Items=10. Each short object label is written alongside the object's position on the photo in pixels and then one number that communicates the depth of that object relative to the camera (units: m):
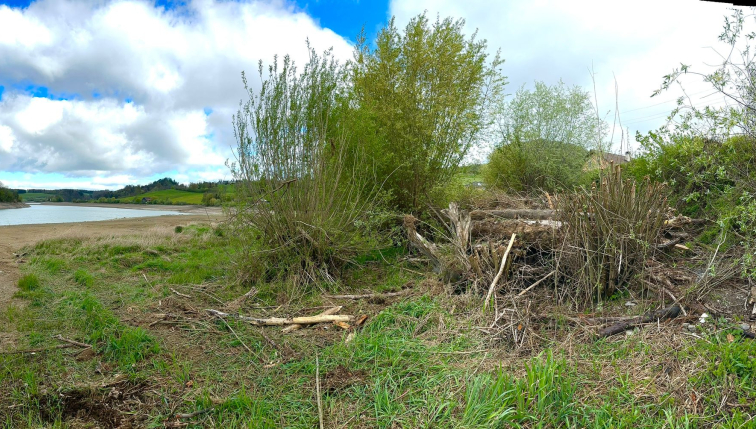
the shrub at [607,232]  4.90
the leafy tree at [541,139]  14.66
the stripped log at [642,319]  4.14
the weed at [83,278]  7.49
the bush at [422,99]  9.69
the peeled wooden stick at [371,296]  5.95
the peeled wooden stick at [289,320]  5.23
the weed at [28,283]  6.97
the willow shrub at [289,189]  6.79
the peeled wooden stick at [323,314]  5.07
